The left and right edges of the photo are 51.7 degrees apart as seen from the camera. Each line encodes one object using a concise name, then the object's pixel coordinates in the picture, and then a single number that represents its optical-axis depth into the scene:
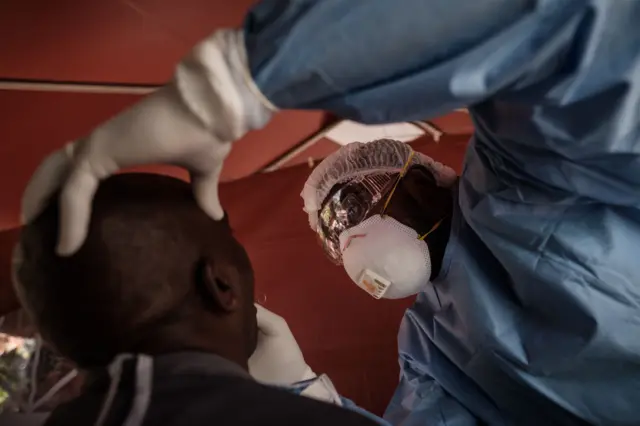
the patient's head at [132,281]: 0.63
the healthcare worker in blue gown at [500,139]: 0.53
